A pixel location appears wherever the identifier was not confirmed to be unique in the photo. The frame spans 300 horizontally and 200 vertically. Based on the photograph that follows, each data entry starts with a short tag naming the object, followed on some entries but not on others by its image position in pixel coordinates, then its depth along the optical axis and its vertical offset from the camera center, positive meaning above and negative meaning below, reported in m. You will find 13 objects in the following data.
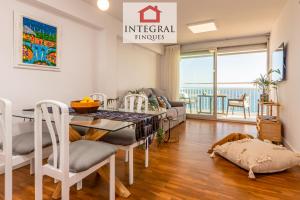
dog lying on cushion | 2.89 -0.62
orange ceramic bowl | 1.99 -0.10
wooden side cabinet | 3.18 -0.56
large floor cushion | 2.09 -0.70
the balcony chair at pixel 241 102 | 5.84 -0.13
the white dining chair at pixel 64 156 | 1.19 -0.43
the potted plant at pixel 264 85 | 3.58 +0.27
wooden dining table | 1.56 -0.25
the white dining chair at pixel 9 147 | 1.39 -0.44
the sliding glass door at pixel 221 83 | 5.66 +0.51
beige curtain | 5.81 +0.86
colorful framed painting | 2.27 +0.72
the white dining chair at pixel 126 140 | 1.92 -0.46
